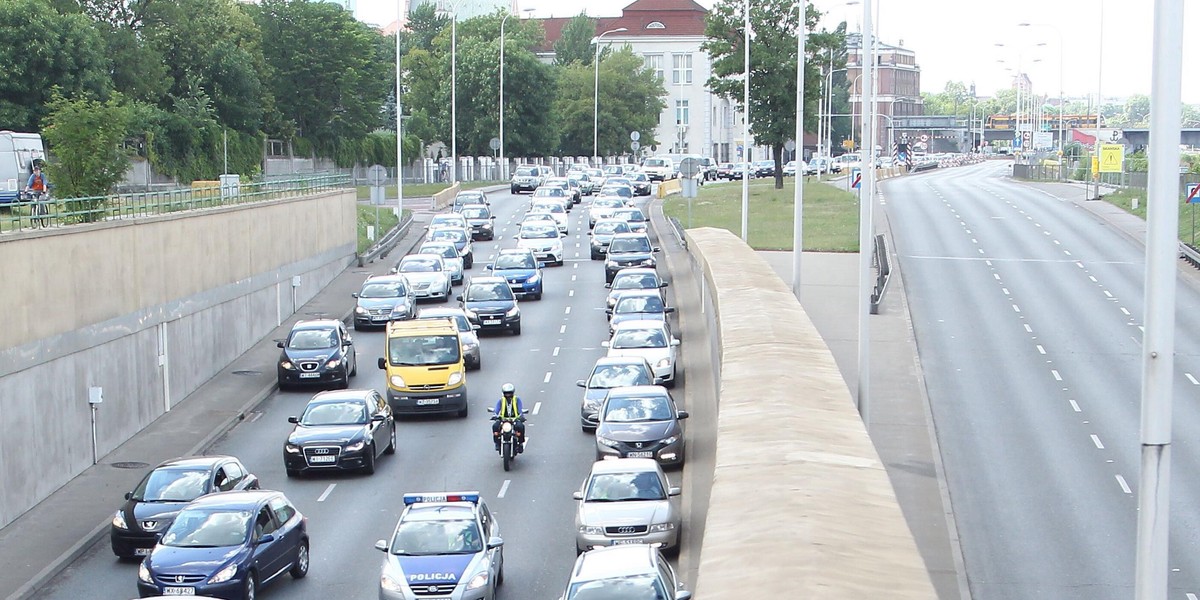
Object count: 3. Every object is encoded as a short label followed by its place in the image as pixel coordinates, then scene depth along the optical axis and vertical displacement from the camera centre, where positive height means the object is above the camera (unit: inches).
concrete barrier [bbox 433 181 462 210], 3174.2 -85.1
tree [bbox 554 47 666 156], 5305.1 +207.5
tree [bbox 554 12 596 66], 6304.1 +519.0
